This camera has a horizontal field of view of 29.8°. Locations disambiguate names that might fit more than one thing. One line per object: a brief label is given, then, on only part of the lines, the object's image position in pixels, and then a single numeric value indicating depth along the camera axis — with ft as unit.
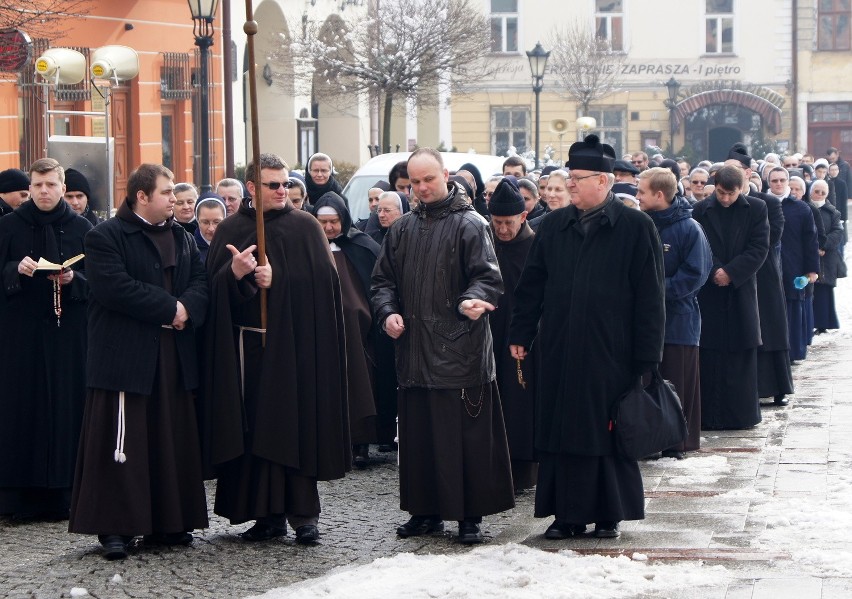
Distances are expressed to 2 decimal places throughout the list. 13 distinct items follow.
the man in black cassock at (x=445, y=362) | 25.80
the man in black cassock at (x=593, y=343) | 25.34
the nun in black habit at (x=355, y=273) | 33.14
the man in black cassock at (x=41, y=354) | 28.94
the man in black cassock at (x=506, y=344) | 29.73
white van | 61.26
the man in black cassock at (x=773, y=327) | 41.19
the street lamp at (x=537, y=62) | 105.70
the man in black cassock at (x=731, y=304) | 37.99
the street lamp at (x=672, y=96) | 154.30
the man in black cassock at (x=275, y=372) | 25.72
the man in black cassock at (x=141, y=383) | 25.11
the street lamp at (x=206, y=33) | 53.36
